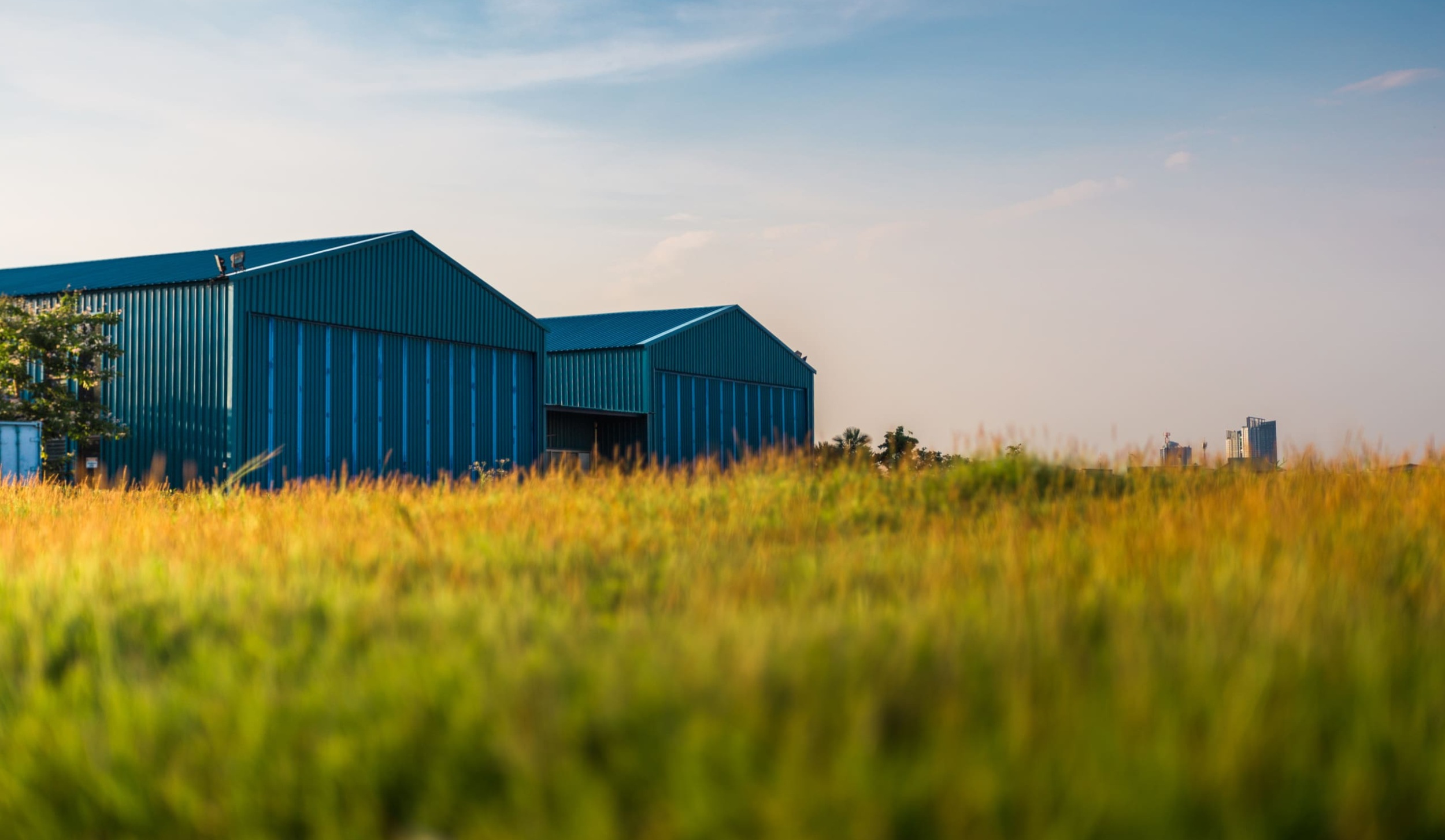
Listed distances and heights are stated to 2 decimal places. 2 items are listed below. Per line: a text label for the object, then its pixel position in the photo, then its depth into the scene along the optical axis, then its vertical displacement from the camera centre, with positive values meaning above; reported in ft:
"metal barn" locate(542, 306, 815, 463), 128.06 +4.97
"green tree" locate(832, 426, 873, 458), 132.36 -1.97
